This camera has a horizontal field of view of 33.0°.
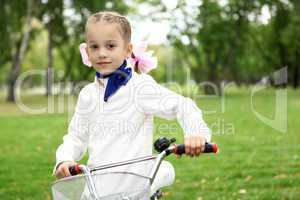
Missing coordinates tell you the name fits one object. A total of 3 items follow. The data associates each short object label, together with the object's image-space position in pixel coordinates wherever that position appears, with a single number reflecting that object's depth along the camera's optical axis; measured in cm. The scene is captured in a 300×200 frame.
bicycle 243
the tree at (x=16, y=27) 3020
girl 303
